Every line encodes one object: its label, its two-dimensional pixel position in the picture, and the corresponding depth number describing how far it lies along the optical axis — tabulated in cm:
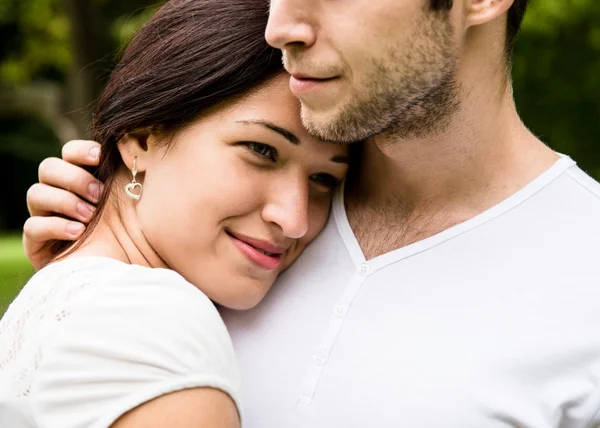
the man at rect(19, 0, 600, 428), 92
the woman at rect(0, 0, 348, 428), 91
